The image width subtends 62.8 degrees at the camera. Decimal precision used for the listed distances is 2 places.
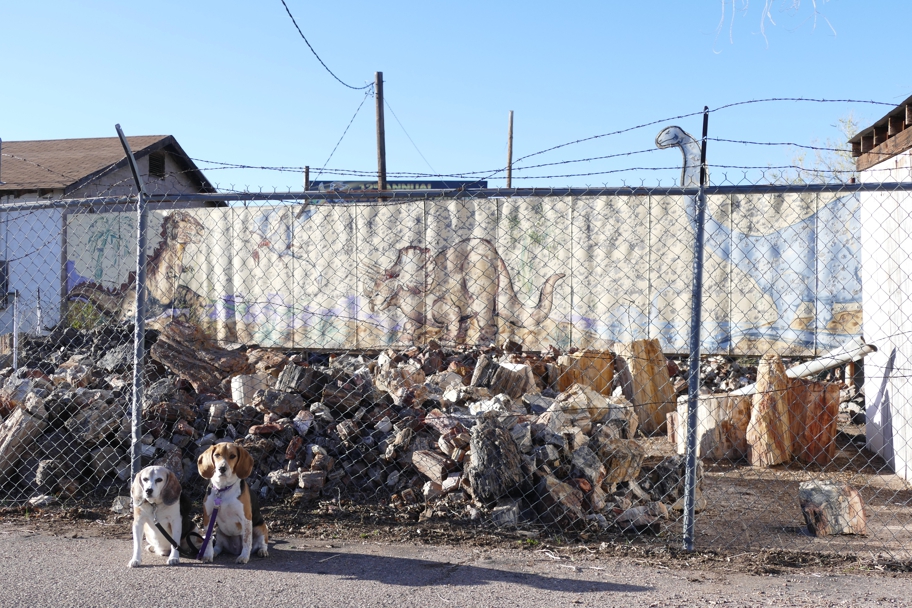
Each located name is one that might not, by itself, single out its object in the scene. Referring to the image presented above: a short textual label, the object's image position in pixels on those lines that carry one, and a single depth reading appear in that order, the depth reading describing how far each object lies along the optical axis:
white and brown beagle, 3.68
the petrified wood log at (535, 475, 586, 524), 4.74
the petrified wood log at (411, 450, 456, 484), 5.11
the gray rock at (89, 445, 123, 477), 5.30
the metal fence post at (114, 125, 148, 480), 4.49
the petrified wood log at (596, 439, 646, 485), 5.57
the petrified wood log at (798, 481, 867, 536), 5.08
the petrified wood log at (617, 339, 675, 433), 9.73
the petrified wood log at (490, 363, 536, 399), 8.87
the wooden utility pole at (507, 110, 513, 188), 25.42
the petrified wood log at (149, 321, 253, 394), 9.10
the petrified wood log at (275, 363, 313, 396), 6.22
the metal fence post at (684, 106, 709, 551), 4.05
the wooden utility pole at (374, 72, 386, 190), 16.91
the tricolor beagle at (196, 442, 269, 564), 3.73
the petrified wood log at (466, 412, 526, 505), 4.82
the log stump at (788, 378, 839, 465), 7.82
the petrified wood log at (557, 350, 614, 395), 10.08
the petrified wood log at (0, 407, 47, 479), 5.28
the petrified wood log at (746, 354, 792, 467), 7.69
